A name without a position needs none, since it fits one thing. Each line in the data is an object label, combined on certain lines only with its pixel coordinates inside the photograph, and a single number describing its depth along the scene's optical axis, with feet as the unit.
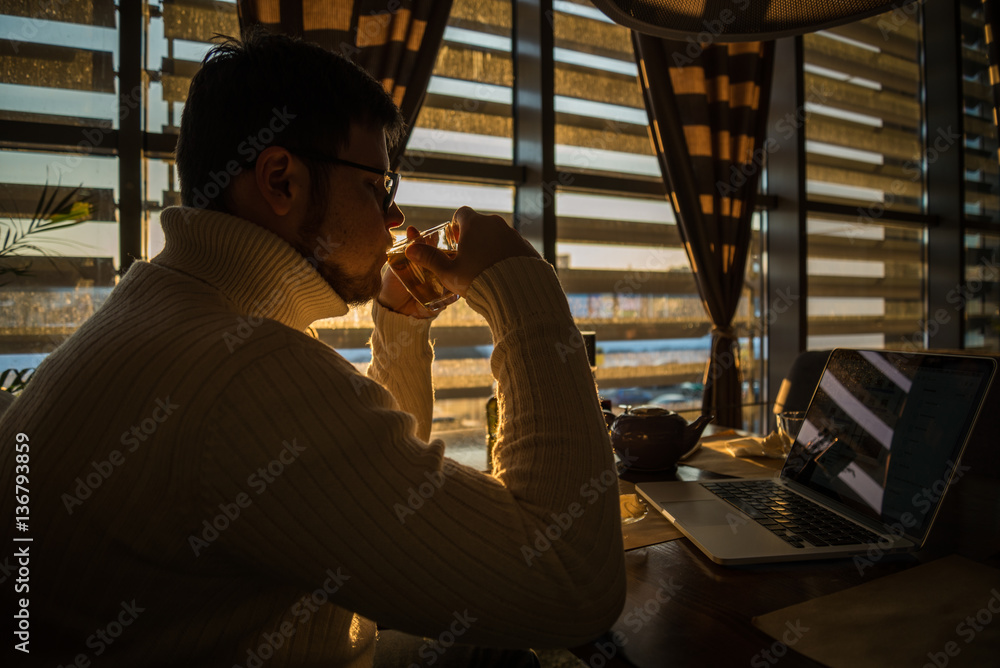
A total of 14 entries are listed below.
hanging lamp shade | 3.86
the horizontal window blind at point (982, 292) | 15.39
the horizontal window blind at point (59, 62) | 7.23
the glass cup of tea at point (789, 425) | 4.31
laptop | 2.55
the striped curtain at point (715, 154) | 10.47
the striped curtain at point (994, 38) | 13.87
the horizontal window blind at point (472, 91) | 9.70
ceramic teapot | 4.06
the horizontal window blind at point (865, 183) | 13.41
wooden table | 1.90
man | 1.70
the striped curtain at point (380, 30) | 7.35
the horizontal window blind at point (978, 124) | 15.37
